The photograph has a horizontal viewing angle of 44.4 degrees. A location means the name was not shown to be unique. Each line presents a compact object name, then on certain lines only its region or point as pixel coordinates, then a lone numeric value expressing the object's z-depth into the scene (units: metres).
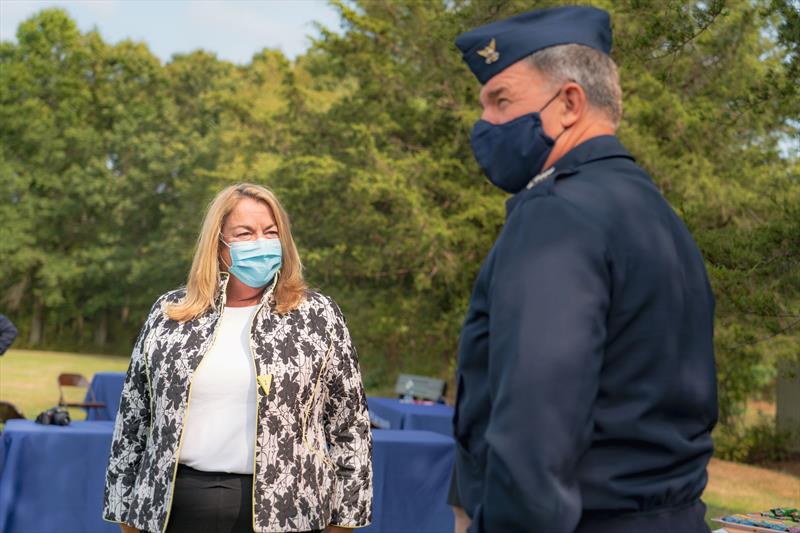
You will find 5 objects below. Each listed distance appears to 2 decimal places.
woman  3.03
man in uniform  1.44
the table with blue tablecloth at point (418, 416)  9.19
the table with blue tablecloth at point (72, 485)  5.91
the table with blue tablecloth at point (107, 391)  12.69
